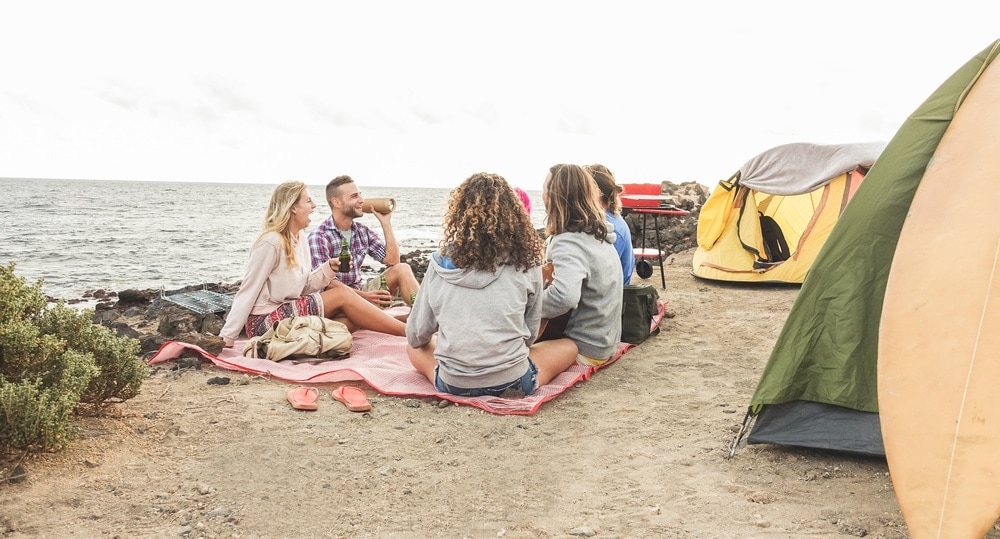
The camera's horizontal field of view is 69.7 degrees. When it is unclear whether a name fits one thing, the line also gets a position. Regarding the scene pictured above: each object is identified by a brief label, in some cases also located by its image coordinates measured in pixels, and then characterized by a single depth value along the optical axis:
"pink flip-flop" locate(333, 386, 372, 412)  4.76
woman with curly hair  4.60
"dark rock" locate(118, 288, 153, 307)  12.56
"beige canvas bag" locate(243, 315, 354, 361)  5.88
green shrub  3.50
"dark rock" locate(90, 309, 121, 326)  10.25
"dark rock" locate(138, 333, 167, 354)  6.75
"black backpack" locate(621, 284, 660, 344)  6.56
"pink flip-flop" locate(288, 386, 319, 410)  4.73
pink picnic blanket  4.88
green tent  3.50
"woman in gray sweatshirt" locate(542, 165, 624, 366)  5.23
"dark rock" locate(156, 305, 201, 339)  7.73
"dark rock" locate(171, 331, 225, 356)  5.99
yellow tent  9.40
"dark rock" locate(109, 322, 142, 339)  7.66
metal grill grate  8.31
